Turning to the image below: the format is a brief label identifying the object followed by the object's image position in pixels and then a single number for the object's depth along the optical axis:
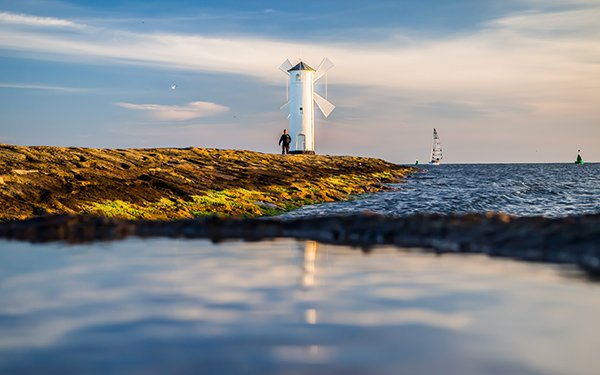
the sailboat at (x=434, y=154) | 174.25
